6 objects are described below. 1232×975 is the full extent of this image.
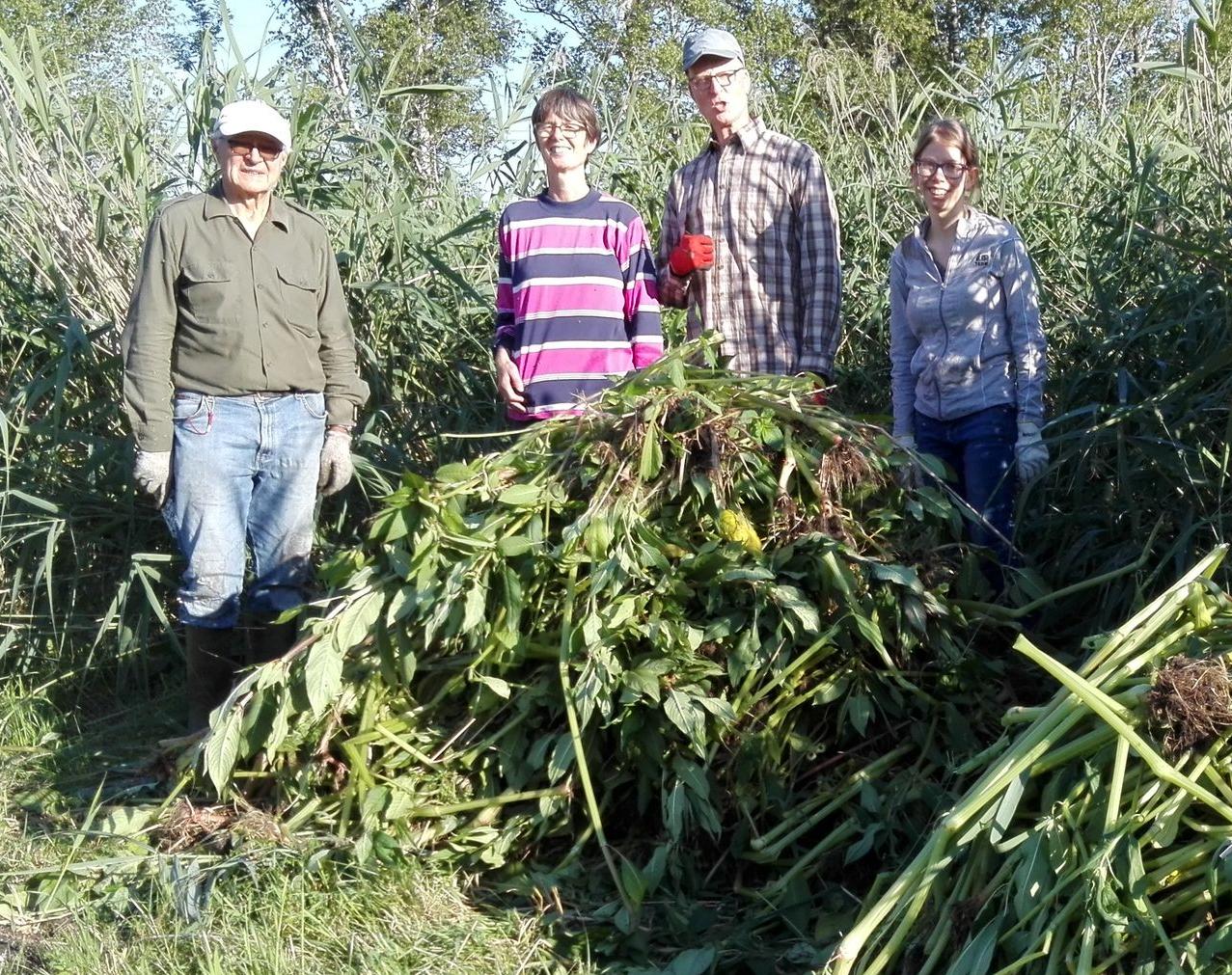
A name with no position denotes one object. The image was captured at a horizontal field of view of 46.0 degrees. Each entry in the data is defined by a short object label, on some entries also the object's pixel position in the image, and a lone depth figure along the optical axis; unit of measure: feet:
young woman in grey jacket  11.74
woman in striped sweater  12.42
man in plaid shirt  12.76
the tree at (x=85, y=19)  56.95
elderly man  12.34
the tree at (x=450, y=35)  51.11
